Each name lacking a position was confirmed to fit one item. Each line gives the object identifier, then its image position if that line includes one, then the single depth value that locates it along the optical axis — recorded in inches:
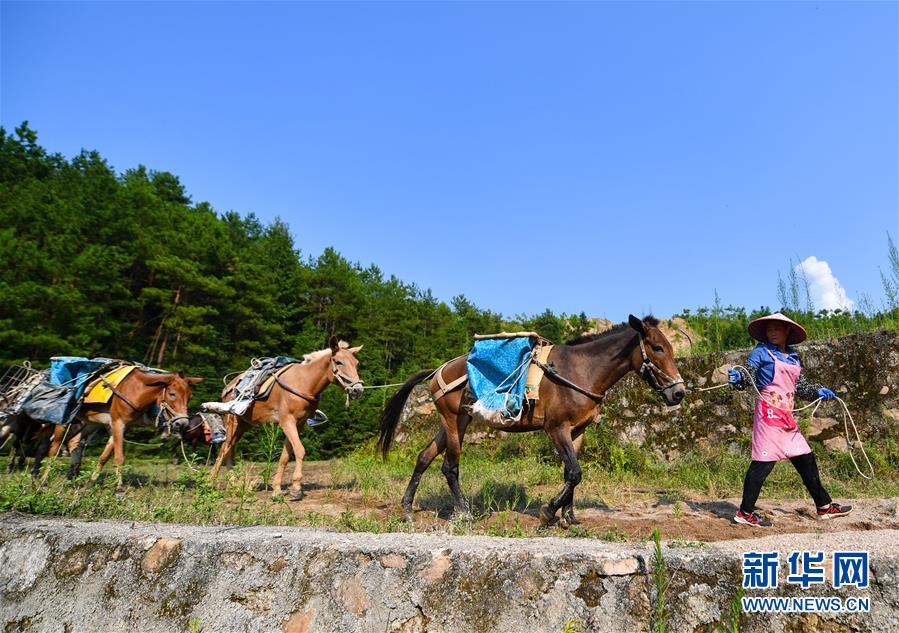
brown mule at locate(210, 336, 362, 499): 268.1
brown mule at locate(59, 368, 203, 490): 300.7
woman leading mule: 162.7
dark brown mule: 177.3
